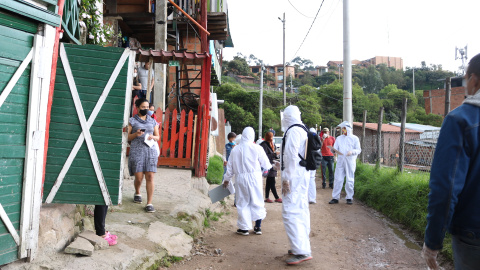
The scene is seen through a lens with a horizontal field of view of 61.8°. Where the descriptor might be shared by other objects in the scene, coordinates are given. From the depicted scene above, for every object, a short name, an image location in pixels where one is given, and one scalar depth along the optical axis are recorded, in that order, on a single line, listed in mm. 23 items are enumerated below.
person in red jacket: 11805
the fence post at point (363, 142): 12704
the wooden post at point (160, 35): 10305
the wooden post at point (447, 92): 6973
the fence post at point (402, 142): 8648
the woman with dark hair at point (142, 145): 5738
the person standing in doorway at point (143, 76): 9482
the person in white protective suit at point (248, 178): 6617
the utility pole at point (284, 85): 34188
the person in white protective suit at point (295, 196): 5078
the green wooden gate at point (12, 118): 3385
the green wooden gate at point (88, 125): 4176
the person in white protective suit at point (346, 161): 9508
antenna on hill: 29642
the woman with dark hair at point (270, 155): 9141
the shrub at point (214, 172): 10436
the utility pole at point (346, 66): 11414
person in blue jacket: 2117
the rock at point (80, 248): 3943
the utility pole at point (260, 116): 30331
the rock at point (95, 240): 4186
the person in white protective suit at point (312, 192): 9375
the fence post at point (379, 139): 10750
